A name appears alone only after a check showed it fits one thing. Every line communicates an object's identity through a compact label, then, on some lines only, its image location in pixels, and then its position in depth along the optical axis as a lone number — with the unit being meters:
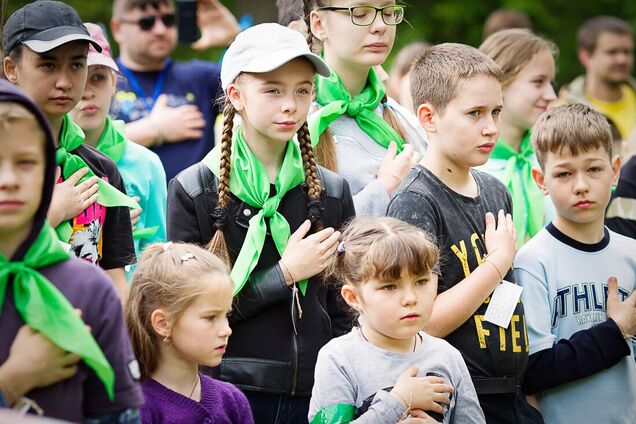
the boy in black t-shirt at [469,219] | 8.87
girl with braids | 8.70
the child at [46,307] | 6.21
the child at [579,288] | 9.59
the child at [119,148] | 10.84
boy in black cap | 8.87
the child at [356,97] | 10.12
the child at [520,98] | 11.98
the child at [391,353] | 7.93
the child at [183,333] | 7.79
